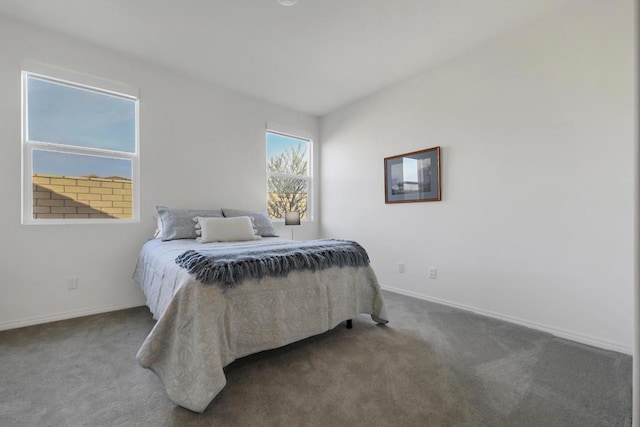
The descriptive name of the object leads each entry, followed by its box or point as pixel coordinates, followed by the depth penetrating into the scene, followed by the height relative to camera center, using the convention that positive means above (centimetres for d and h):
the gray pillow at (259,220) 326 -11
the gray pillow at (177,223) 271 -12
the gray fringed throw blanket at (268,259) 152 -31
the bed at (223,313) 135 -63
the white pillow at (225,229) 266 -18
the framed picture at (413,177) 306 +39
